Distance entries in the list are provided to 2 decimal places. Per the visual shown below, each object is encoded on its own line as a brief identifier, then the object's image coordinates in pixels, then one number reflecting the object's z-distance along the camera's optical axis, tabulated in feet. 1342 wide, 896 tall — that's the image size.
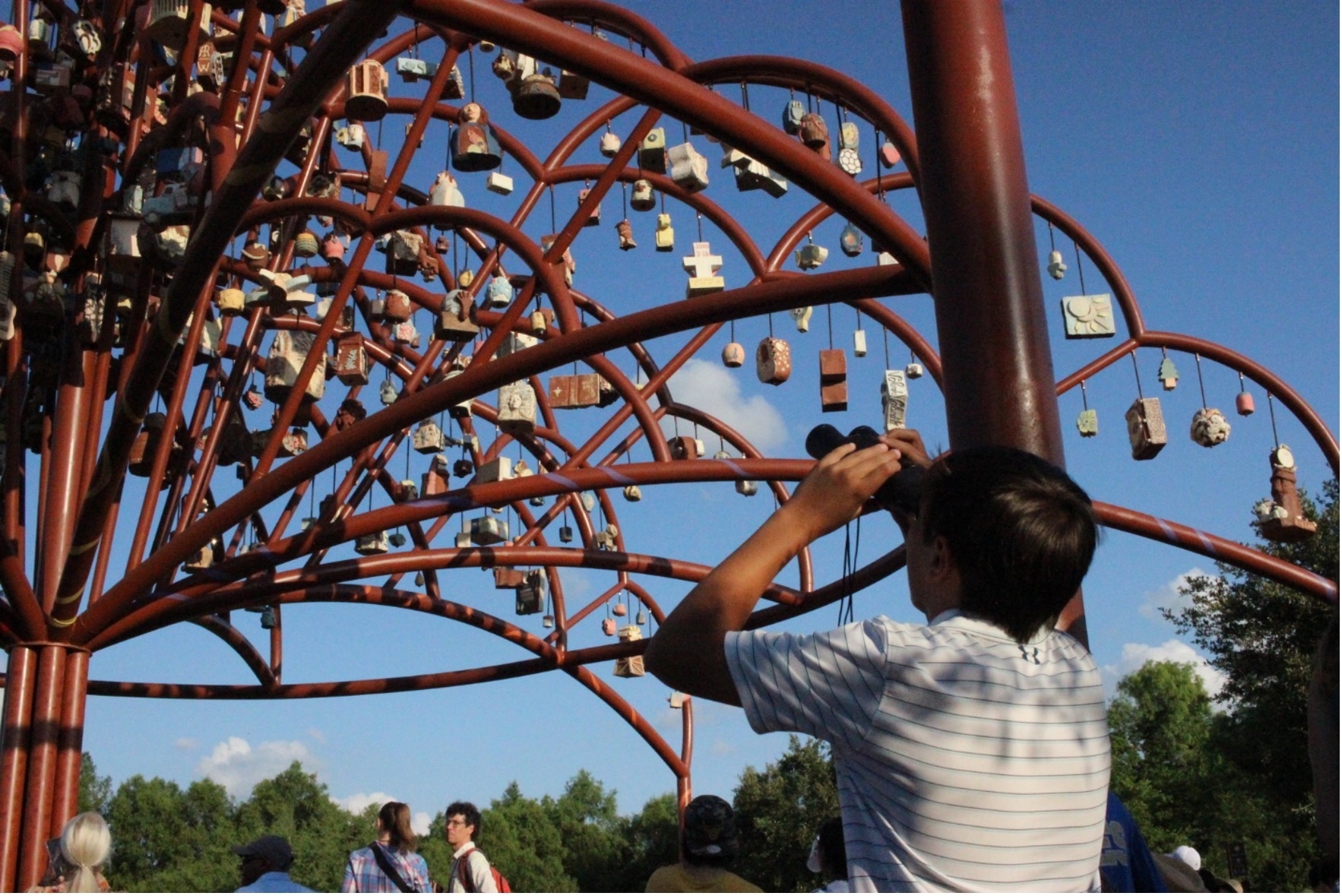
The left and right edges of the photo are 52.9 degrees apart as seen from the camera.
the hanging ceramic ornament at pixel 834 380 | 38.99
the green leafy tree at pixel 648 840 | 196.85
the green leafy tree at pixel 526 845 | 218.79
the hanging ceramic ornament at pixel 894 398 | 40.98
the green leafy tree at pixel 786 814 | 170.19
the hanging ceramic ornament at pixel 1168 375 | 45.11
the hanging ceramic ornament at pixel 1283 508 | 44.37
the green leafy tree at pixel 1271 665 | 88.22
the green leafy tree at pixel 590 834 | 222.28
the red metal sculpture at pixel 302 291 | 24.73
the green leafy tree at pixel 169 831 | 222.89
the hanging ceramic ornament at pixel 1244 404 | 47.24
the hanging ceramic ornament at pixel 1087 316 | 36.09
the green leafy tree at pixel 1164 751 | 140.87
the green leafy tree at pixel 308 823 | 214.69
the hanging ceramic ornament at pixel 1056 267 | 41.34
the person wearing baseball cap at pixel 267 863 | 21.15
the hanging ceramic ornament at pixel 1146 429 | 40.09
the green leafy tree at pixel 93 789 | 225.35
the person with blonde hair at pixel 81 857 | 17.52
